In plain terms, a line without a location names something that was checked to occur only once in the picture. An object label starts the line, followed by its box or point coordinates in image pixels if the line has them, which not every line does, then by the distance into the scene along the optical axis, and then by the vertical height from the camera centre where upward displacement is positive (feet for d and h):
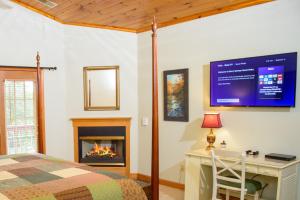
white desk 8.38 -2.98
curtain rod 12.96 +0.94
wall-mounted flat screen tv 9.41 +0.22
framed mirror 14.52 -0.06
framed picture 12.78 -0.39
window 12.62 -1.42
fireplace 14.49 -2.70
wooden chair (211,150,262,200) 8.67 -3.13
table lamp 10.95 -1.46
